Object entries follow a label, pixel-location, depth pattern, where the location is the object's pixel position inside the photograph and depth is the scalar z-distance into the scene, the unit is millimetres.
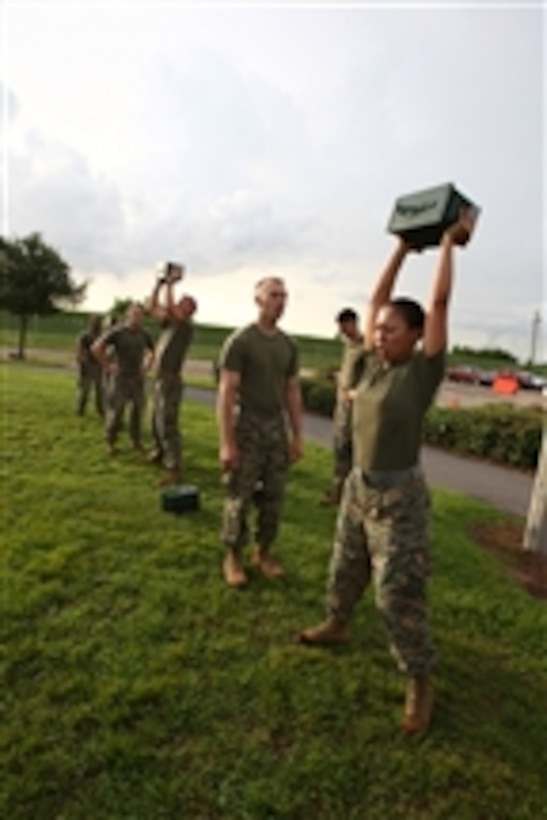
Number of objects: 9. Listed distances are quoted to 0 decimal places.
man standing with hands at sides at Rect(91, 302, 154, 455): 7854
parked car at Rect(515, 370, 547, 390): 40875
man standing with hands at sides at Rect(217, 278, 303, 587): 3900
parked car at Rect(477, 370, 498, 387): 42375
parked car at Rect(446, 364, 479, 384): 42500
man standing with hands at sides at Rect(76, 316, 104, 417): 11062
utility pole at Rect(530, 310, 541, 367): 57438
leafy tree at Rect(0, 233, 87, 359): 26641
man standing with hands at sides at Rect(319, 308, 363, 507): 6266
